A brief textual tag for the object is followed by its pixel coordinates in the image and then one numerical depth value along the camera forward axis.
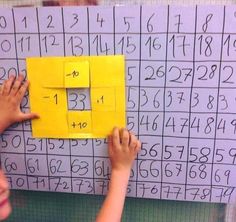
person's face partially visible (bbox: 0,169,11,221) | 0.69
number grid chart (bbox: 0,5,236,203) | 0.74
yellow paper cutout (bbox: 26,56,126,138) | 0.77
